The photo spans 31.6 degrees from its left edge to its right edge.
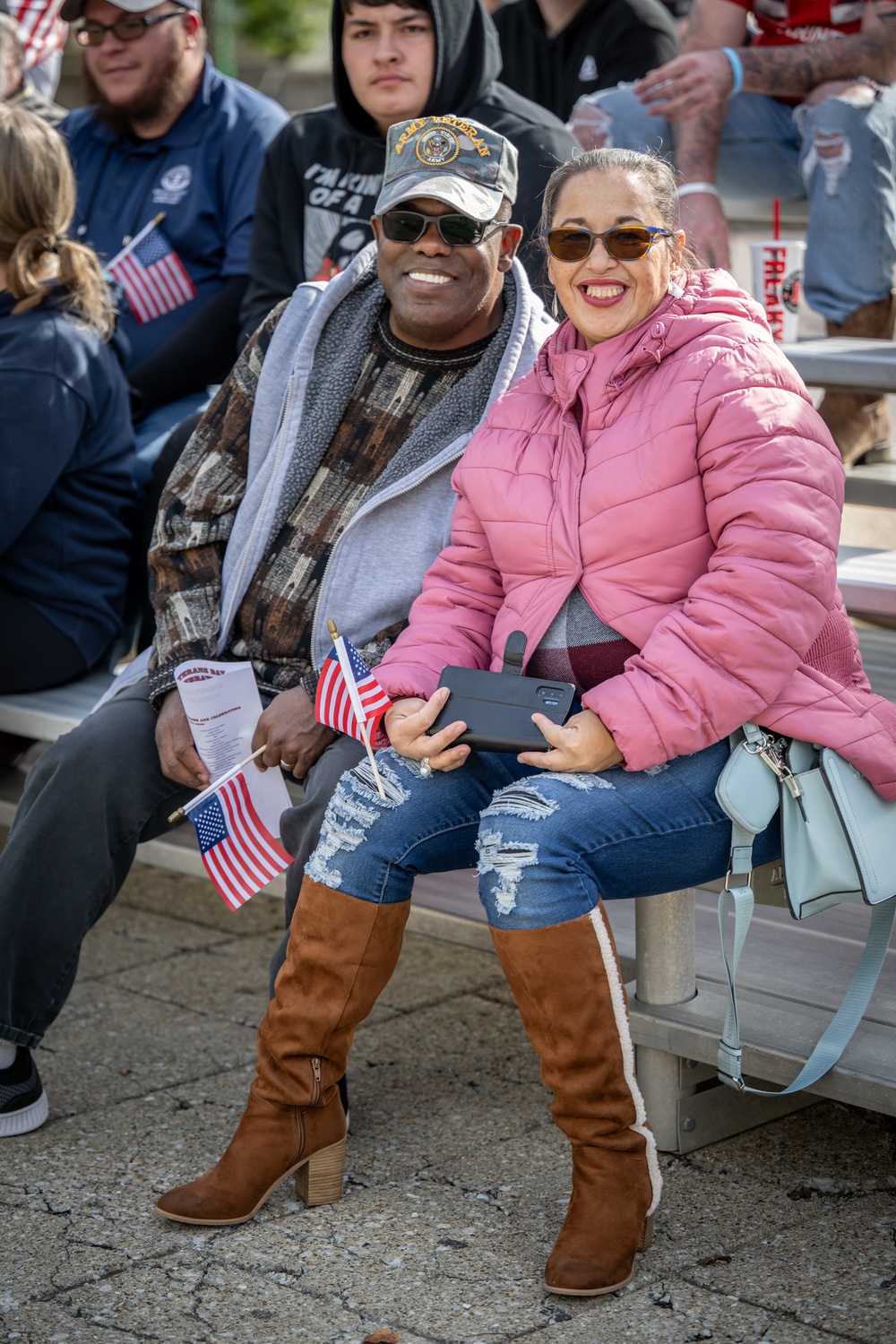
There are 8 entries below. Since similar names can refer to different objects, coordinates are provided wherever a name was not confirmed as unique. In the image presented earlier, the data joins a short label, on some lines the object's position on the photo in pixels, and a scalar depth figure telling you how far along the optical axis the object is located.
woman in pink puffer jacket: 2.24
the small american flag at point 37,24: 5.67
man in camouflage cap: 2.85
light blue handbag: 2.29
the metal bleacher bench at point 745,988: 2.48
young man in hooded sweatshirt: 3.76
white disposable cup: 3.70
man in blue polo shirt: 4.48
